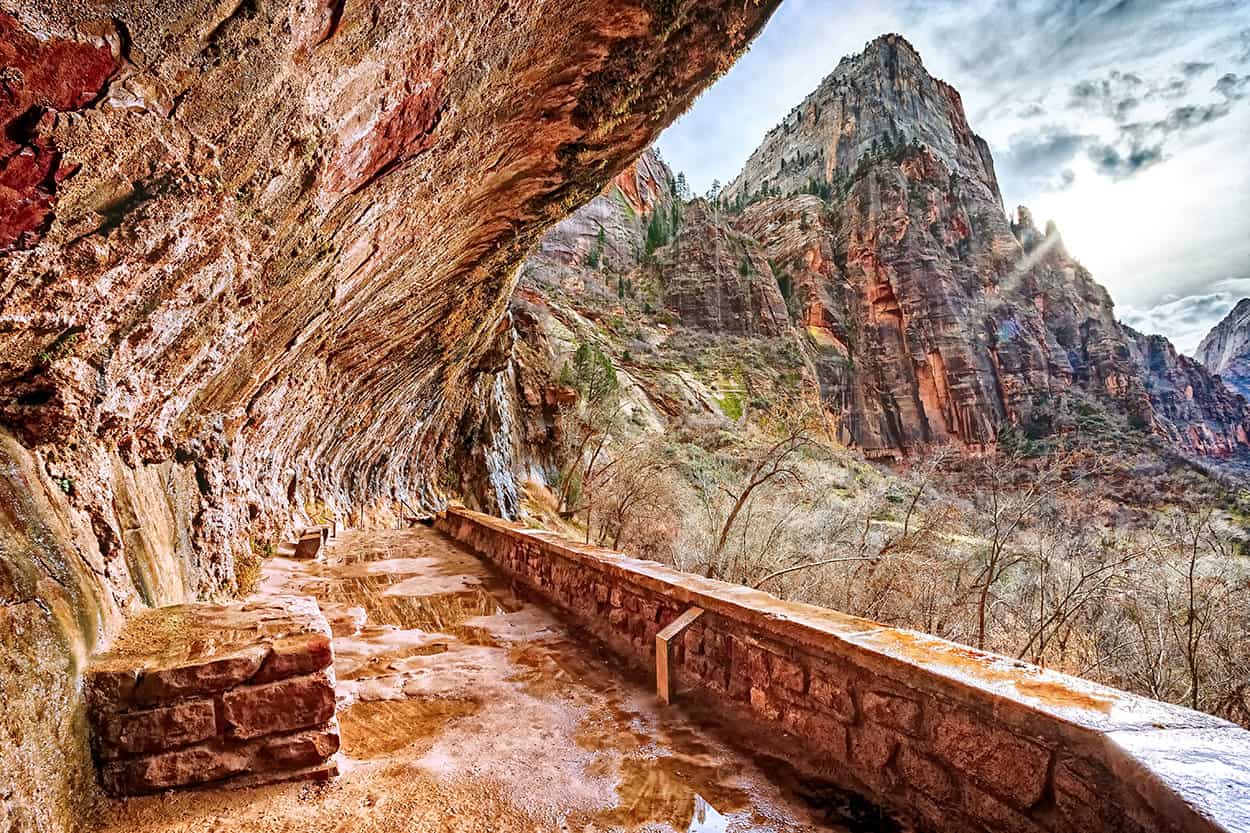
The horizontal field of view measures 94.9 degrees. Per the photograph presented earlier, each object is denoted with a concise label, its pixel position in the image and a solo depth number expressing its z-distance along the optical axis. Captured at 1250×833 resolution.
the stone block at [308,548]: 7.51
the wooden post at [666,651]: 3.19
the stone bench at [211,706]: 1.95
